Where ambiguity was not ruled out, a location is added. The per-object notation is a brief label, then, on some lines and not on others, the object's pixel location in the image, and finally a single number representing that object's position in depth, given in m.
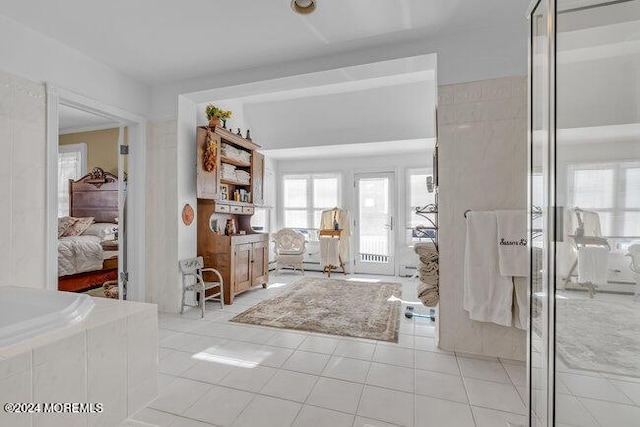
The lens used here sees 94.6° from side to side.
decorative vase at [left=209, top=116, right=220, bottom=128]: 3.48
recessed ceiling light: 1.97
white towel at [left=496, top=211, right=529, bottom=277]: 2.11
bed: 3.74
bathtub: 1.28
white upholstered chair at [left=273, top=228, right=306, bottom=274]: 5.25
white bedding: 3.67
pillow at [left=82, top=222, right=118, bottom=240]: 4.39
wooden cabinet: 3.50
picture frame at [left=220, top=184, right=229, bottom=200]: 3.81
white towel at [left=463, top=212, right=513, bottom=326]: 2.17
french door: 5.51
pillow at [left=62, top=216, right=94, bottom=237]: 4.27
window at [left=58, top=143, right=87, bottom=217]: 4.93
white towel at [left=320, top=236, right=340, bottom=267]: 5.34
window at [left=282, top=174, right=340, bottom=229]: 5.88
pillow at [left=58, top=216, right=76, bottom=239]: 4.27
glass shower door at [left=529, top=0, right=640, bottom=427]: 1.21
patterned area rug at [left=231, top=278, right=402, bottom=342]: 2.79
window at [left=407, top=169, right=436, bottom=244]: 5.34
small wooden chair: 3.14
